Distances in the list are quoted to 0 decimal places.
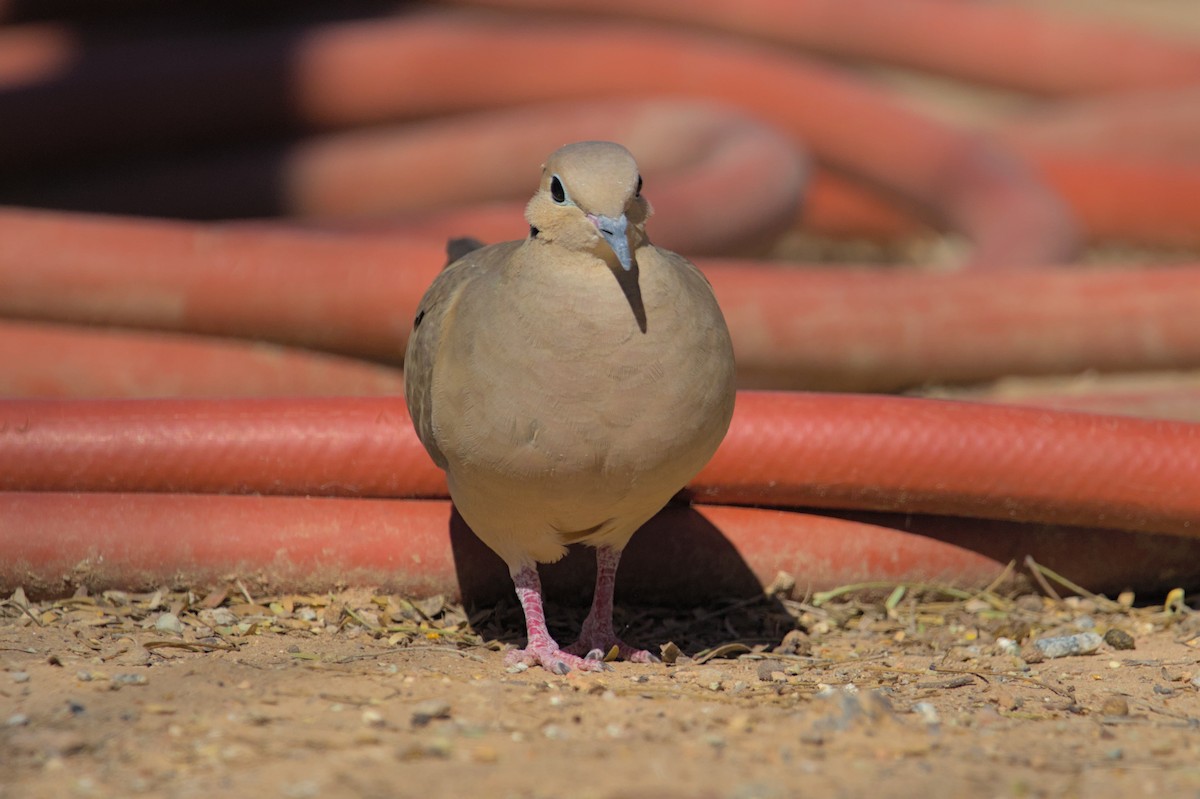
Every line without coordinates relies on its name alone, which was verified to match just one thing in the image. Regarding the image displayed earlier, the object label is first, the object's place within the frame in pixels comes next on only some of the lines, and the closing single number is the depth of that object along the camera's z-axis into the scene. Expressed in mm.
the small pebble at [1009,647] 6891
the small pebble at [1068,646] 6867
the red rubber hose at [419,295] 8797
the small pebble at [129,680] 5711
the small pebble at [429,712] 5387
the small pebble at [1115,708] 5871
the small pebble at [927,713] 5605
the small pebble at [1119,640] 6930
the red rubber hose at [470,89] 12820
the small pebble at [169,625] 6652
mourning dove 5602
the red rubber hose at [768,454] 7020
